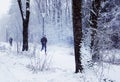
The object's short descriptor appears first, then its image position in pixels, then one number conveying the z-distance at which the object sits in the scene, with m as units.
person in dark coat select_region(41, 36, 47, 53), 25.56
